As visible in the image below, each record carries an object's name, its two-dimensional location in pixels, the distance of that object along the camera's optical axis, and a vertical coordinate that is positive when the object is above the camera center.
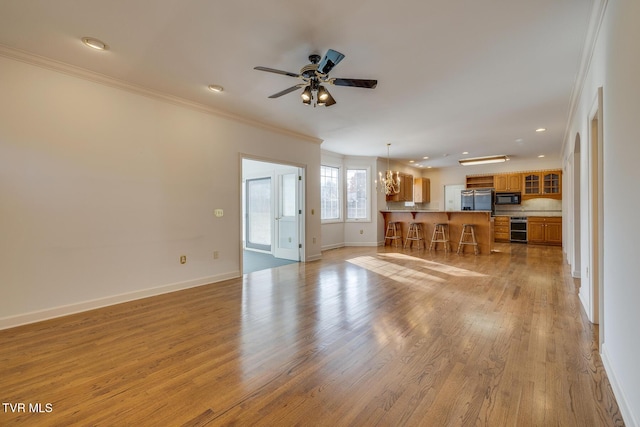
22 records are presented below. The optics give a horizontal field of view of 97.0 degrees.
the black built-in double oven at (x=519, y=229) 8.64 -0.56
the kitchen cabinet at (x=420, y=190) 10.42 +0.80
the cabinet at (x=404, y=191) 9.19 +0.69
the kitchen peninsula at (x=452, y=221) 6.95 -0.26
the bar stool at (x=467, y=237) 6.97 -0.66
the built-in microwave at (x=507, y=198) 8.93 +0.39
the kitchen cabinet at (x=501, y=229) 8.91 -0.58
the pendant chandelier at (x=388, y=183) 6.98 +0.72
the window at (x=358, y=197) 8.40 +0.45
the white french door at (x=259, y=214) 7.29 -0.02
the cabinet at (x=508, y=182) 8.98 +0.94
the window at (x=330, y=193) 7.76 +0.54
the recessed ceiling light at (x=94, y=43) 2.57 +1.59
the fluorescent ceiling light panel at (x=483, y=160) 8.53 +1.59
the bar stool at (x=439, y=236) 7.41 -0.66
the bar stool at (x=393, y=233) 8.37 -0.63
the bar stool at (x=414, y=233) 7.91 -0.61
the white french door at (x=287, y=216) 6.16 -0.07
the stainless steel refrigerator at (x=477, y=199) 9.23 +0.39
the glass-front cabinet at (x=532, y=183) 8.71 +0.85
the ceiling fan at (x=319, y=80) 2.58 +1.31
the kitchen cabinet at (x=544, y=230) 8.06 -0.58
